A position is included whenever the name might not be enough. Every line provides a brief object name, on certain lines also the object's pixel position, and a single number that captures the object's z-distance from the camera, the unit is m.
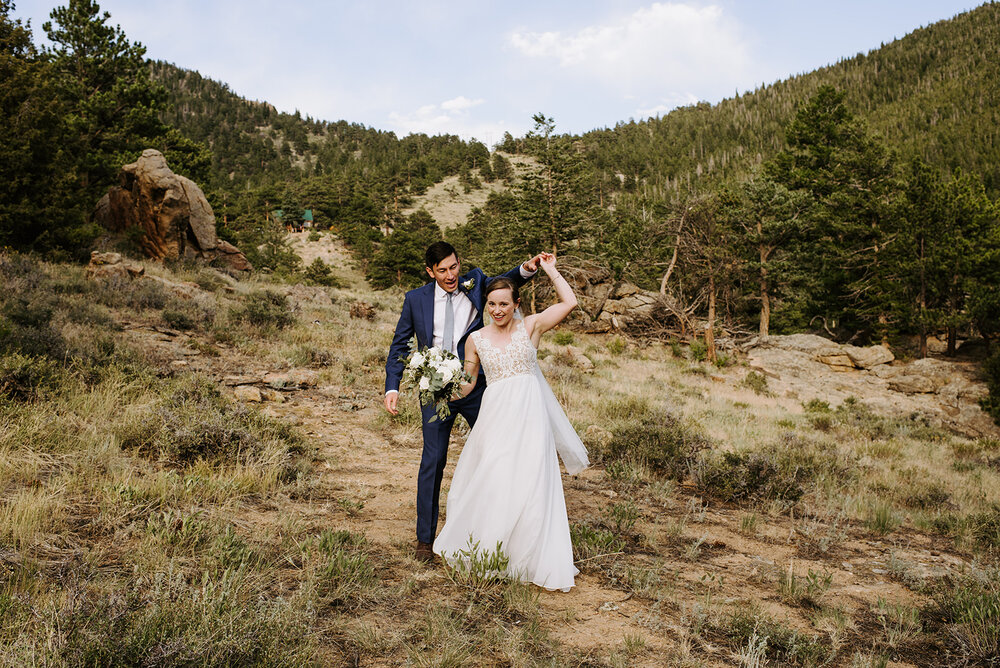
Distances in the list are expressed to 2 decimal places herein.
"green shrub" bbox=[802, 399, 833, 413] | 14.64
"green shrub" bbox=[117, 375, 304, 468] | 4.99
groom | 3.87
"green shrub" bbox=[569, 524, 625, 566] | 4.09
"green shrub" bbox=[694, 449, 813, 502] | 6.23
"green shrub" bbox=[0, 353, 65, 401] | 5.37
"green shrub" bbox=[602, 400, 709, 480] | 6.79
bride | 3.54
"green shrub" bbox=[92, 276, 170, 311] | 11.39
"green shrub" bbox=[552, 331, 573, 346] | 21.11
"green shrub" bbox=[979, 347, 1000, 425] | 15.29
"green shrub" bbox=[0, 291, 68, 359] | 6.43
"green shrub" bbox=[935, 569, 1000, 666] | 2.91
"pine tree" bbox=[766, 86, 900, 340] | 26.34
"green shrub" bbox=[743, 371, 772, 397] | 16.69
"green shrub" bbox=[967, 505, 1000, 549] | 5.41
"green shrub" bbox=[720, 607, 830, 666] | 2.86
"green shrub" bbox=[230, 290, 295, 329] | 12.43
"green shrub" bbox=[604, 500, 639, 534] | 4.66
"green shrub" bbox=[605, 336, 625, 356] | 21.13
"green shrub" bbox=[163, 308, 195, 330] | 10.89
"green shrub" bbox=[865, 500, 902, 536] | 5.54
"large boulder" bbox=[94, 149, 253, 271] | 17.59
